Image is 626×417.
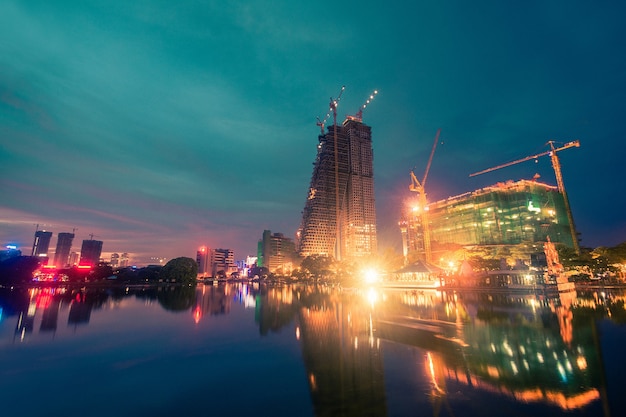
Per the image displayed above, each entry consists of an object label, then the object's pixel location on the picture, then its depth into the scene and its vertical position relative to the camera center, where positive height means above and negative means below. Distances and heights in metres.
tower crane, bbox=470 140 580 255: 110.11 +42.07
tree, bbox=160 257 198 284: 121.19 +0.42
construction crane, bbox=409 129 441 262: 113.82 +26.00
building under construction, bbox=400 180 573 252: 121.12 +23.86
